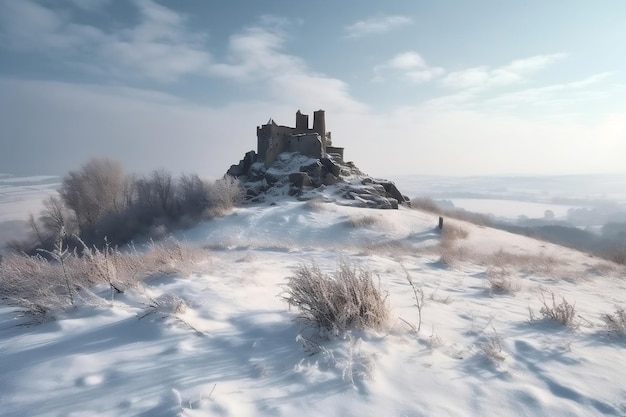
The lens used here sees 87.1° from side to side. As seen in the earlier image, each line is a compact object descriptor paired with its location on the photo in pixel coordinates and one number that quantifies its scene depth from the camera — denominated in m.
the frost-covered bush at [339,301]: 3.19
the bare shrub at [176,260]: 5.39
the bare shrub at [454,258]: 9.34
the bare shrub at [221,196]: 23.52
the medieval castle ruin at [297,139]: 33.38
